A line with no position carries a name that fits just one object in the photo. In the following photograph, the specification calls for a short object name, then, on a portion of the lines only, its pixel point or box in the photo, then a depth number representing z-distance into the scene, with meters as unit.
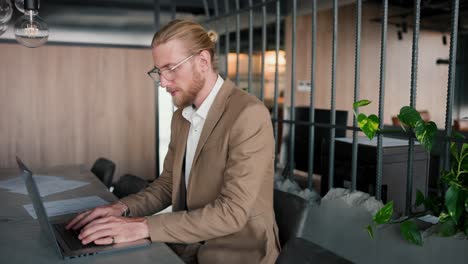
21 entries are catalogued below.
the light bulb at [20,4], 2.63
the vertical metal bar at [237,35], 3.37
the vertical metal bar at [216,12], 3.78
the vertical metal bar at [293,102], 2.74
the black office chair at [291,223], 1.22
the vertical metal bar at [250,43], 3.17
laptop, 1.41
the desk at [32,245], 1.40
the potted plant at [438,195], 1.56
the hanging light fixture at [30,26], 2.39
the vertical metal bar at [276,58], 2.93
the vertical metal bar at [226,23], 3.58
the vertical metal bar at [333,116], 2.49
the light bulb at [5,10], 2.56
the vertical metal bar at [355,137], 2.34
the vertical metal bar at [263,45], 3.06
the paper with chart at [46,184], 2.54
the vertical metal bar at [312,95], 2.66
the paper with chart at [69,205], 2.01
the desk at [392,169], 2.16
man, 1.56
